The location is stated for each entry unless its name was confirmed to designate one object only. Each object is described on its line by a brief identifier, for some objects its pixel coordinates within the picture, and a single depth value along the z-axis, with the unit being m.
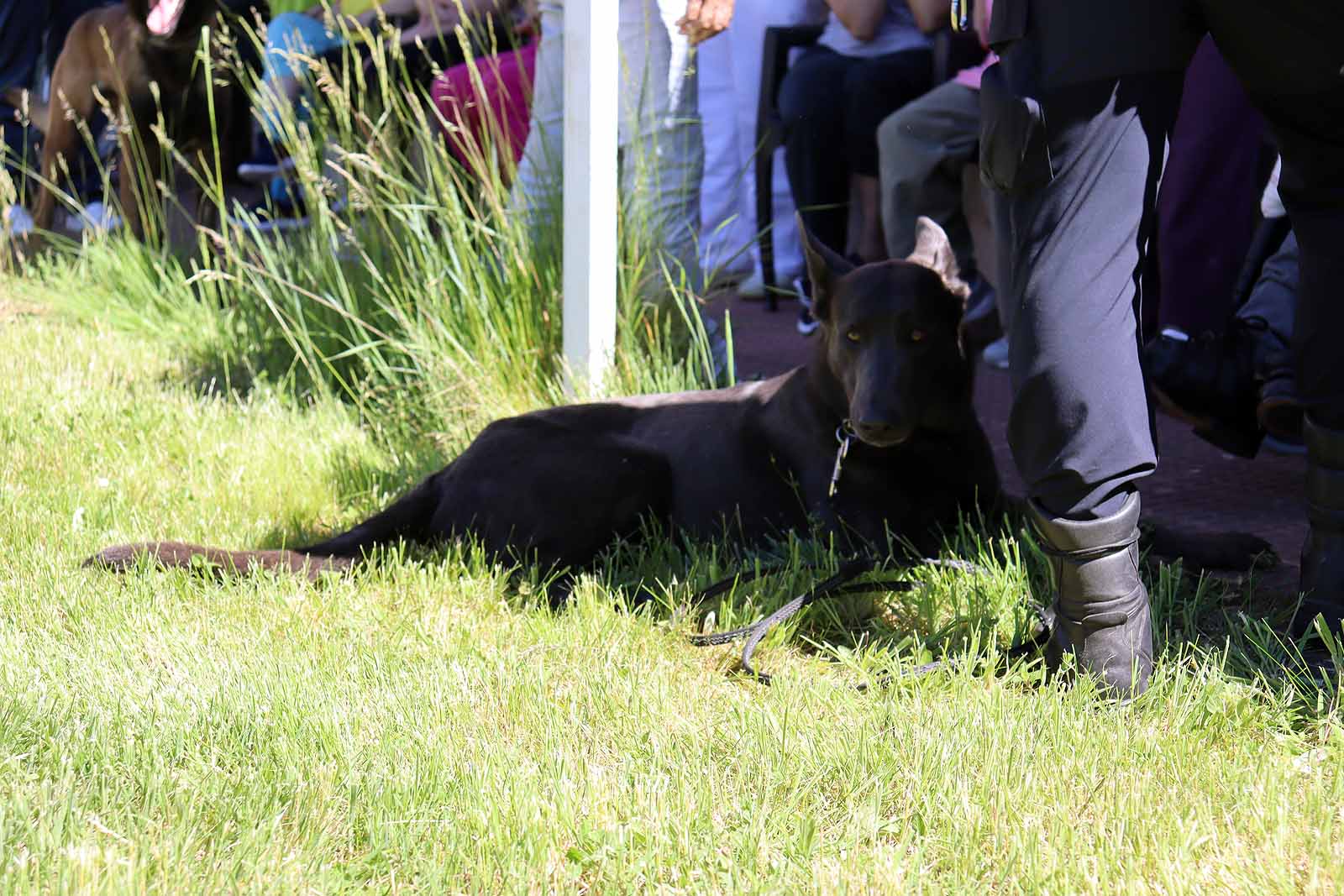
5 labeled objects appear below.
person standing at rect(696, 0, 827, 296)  6.61
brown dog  6.65
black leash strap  2.56
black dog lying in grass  3.24
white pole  3.91
